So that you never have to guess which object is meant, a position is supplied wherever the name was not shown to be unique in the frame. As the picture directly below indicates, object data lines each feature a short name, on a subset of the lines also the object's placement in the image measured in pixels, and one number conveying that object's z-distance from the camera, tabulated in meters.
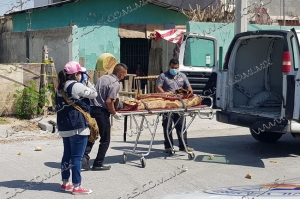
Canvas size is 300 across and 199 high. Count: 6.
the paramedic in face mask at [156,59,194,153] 9.85
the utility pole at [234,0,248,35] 12.38
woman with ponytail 7.20
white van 8.90
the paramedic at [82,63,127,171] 8.23
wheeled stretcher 8.41
